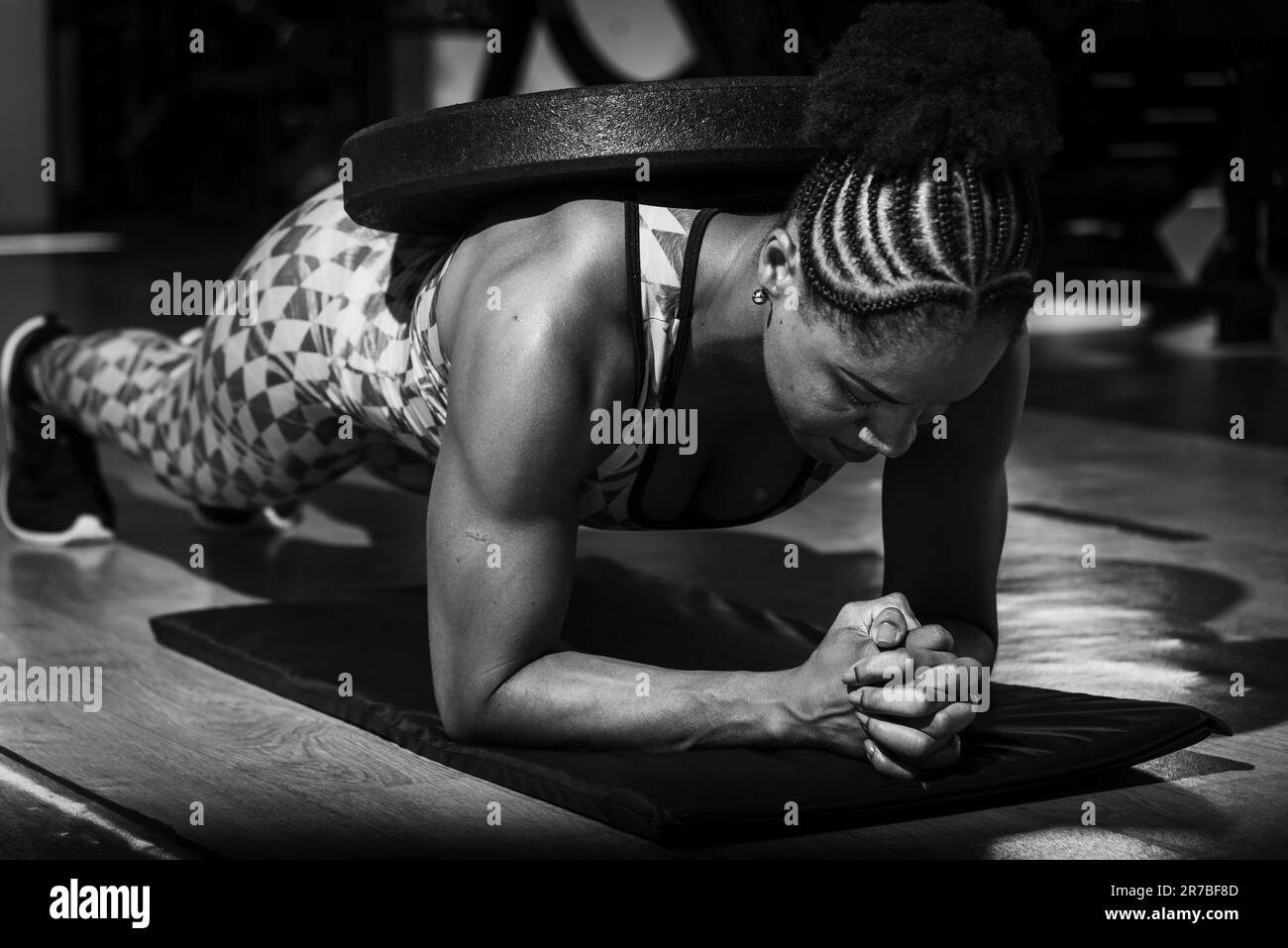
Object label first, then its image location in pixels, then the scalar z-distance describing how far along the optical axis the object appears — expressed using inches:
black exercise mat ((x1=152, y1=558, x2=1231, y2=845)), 49.2
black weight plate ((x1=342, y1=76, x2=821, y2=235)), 51.6
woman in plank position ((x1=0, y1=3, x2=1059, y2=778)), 45.9
